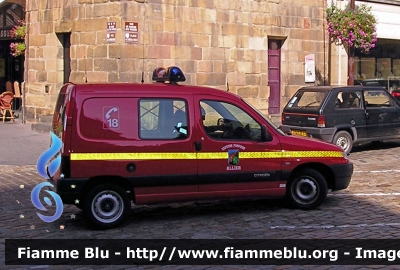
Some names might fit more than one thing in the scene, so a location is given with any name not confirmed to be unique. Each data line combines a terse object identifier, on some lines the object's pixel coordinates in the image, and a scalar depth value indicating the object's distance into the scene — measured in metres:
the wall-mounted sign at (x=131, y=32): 16.97
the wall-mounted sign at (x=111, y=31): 16.98
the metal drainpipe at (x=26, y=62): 19.78
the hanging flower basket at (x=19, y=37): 20.31
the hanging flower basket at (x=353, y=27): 21.44
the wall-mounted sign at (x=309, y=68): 21.22
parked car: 14.30
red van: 7.79
